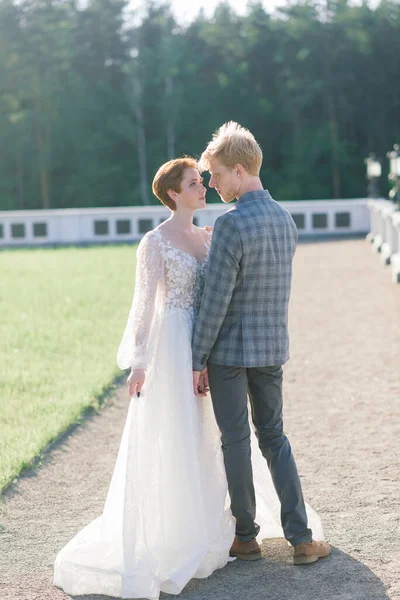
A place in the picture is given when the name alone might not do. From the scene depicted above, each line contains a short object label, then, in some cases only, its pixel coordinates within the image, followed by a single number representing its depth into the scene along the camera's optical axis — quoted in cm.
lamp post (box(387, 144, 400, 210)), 1914
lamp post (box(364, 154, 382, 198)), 2740
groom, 411
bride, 428
